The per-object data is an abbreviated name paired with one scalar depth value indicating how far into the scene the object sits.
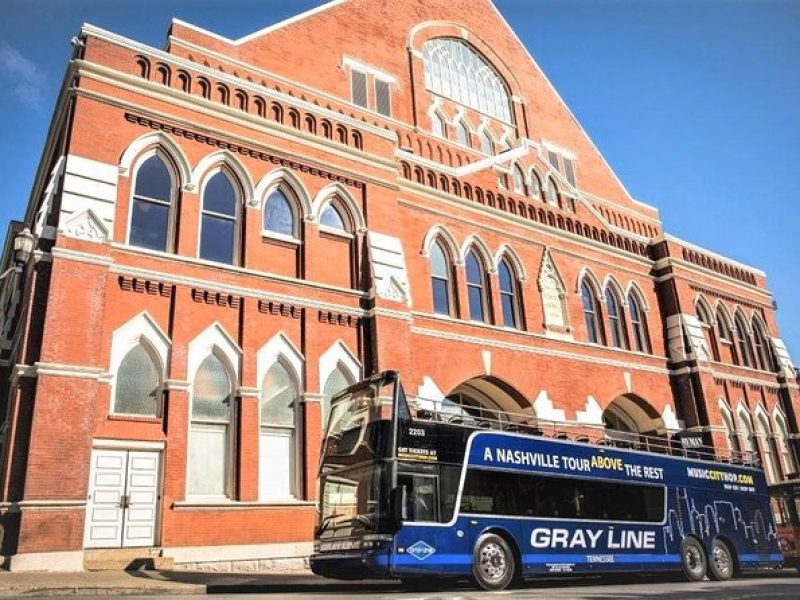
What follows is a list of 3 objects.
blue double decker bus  11.09
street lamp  14.69
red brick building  13.34
